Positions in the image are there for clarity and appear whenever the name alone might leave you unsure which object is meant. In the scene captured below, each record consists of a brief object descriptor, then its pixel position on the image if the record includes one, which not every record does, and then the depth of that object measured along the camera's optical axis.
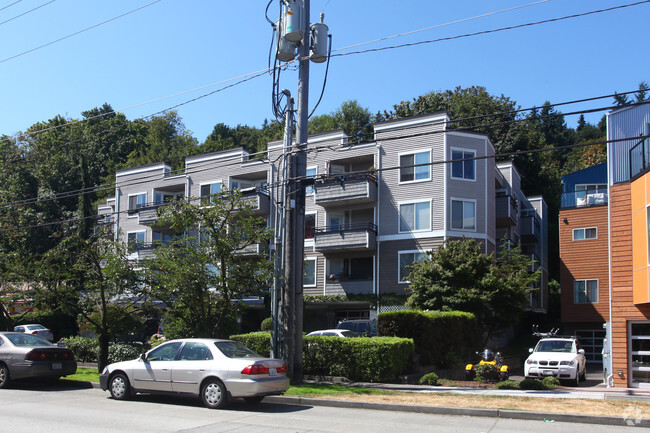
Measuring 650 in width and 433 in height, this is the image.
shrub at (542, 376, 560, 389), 17.33
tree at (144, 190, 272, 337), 17.69
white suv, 22.45
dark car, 27.30
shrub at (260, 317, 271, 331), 31.27
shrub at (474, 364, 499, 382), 19.62
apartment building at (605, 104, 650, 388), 19.14
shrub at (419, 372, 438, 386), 17.98
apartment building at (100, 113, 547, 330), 34.50
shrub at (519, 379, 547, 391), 17.03
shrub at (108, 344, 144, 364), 21.86
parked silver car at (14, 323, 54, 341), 36.56
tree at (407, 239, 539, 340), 27.27
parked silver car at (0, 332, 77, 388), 16.20
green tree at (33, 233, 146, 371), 18.92
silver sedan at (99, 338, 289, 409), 12.77
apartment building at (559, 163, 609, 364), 36.47
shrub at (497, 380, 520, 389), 17.08
